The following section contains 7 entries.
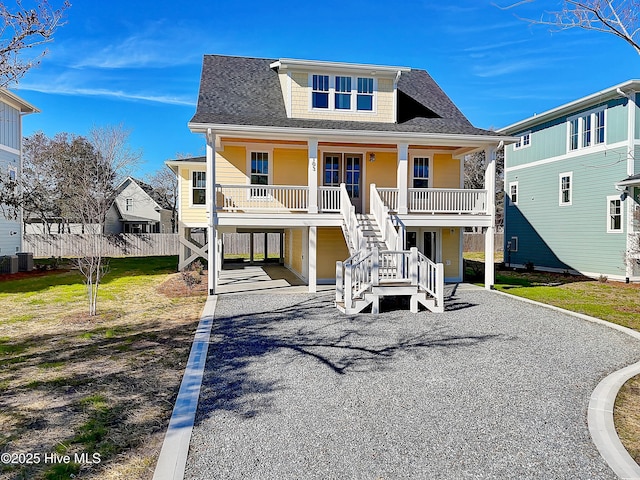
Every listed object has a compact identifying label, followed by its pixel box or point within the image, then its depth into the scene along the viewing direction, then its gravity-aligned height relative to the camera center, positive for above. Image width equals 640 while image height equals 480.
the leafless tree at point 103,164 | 27.45 +4.96
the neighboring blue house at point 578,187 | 15.64 +2.12
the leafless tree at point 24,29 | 6.29 +3.18
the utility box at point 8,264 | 17.84 -1.46
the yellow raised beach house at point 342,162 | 12.00 +2.55
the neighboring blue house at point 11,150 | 18.39 +3.81
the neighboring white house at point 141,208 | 41.50 +2.42
